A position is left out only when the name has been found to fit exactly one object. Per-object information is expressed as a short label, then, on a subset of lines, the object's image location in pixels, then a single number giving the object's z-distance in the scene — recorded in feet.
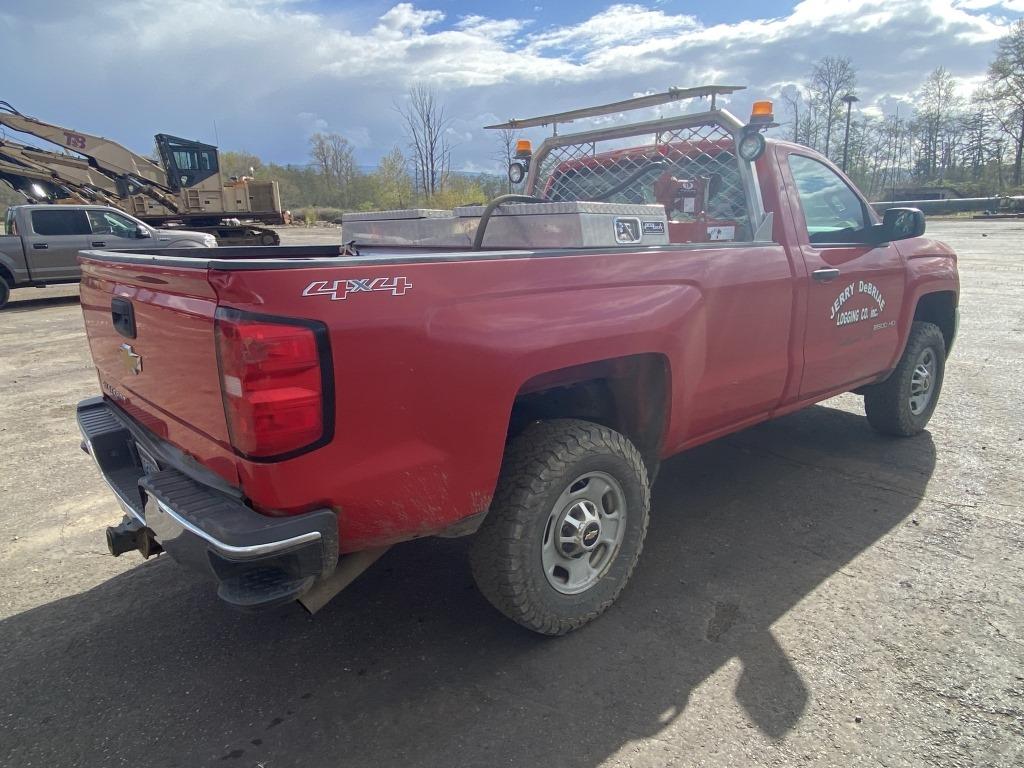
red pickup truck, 6.59
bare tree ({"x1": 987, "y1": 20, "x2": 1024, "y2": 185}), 169.68
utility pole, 155.96
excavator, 71.15
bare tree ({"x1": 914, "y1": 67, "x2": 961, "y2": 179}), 203.00
